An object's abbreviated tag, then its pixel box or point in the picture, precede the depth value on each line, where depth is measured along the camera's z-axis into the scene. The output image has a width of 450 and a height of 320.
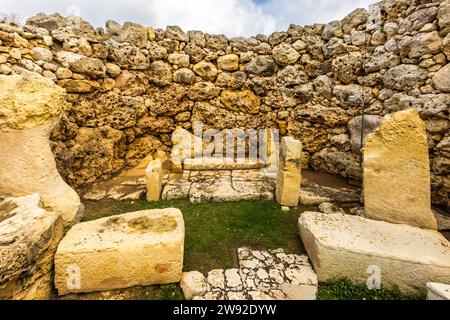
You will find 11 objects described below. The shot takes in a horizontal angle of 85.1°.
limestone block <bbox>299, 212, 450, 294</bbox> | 2.42
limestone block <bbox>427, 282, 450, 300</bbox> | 2.04
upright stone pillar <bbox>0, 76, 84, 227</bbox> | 2.54
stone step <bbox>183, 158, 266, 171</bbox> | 6.02
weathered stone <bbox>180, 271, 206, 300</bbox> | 2.44
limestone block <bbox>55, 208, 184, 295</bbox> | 2.31
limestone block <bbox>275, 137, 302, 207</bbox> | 4.23
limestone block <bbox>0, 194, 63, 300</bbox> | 1.79
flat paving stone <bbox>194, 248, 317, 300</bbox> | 2.45
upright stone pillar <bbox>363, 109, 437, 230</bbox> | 3.16
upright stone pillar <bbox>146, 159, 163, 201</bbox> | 4.54
